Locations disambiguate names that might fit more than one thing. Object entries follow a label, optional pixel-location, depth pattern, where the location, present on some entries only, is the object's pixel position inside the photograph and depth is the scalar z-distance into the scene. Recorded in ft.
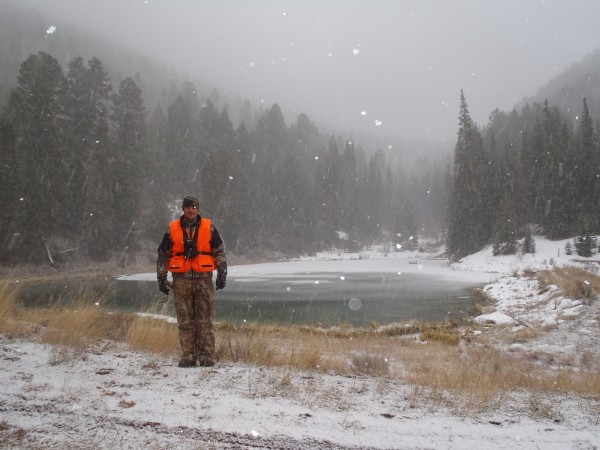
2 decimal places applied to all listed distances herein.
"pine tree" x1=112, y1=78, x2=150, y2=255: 141.18
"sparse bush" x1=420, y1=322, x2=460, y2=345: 37.32
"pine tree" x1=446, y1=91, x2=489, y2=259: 173.27
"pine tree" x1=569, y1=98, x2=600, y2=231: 161.69
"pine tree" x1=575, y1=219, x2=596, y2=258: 128.47
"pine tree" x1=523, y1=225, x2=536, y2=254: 143.74
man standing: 17.49
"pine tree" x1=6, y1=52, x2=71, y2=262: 110.42
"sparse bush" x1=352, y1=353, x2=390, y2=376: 18.94
